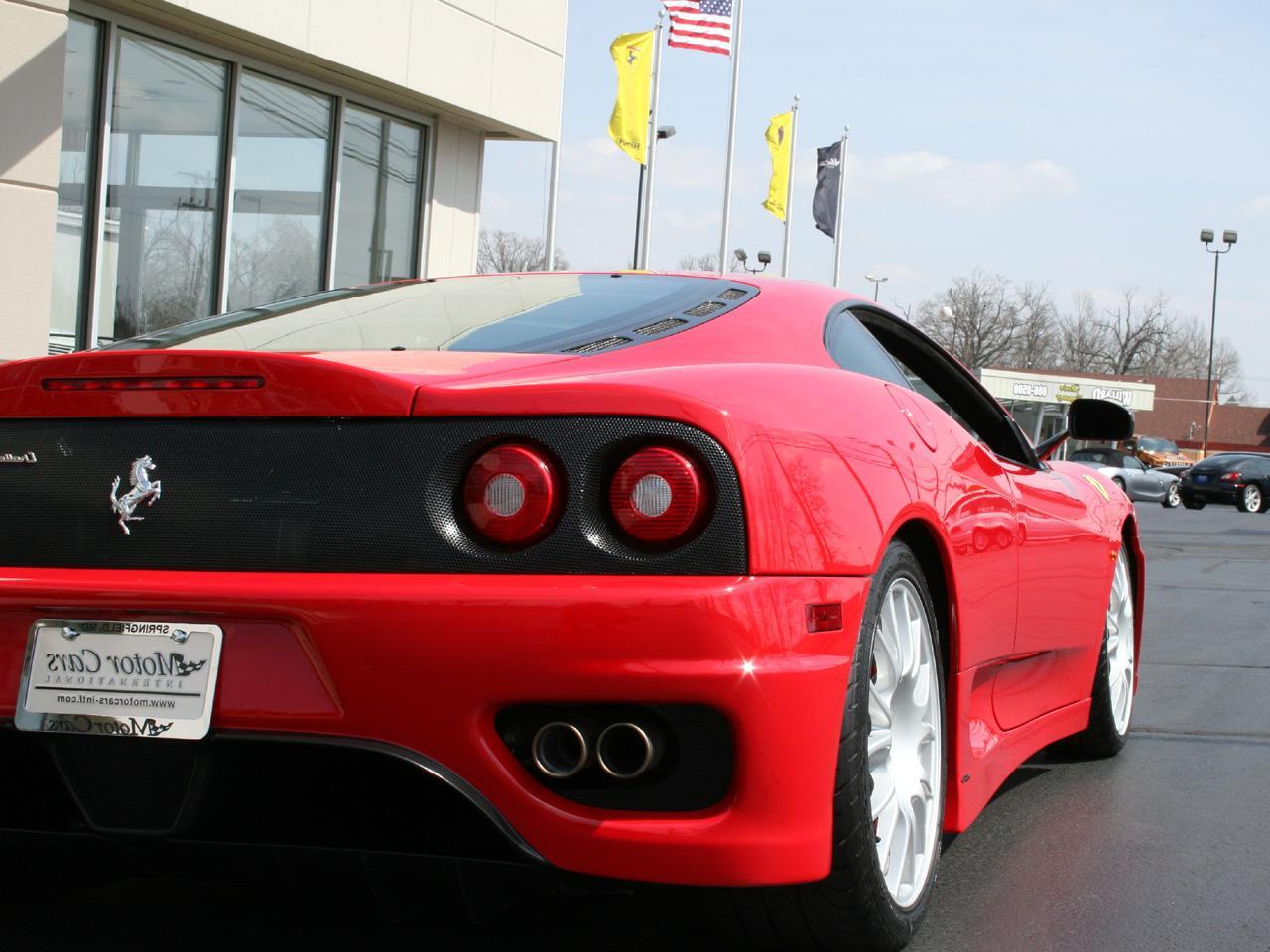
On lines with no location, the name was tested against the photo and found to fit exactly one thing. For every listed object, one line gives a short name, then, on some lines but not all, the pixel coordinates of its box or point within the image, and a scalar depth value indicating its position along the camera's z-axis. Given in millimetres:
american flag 20734
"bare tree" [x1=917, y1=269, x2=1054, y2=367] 88625
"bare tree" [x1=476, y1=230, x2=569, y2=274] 75188
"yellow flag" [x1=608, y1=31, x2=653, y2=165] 20172
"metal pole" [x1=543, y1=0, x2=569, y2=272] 16297
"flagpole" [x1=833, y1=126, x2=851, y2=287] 28375
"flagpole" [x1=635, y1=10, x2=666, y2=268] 22562
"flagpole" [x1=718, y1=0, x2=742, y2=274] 24956
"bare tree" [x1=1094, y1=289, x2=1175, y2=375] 105012
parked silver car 35875
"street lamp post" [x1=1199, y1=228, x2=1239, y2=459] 57844
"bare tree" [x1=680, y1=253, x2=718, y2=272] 73538
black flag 28469
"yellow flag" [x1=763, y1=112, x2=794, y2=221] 27484
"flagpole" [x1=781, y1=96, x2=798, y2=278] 27750
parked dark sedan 36156
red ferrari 2281
